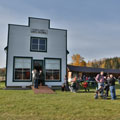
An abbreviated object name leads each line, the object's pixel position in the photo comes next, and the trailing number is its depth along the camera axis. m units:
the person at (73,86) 15.78
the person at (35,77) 16.21
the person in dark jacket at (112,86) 11.48
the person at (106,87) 12.54
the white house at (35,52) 18.17
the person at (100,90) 11.54
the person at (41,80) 17.97
